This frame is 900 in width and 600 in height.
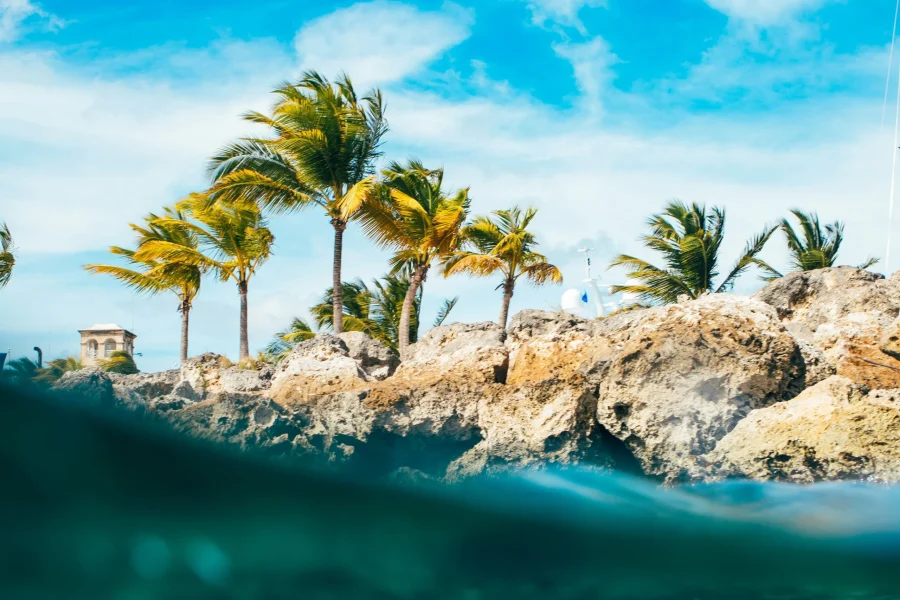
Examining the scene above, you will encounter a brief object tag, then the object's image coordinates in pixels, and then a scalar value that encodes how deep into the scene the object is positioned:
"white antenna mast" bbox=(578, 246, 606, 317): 23.83
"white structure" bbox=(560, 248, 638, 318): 23.56
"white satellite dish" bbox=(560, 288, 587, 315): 23.83
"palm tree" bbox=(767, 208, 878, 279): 22.02
